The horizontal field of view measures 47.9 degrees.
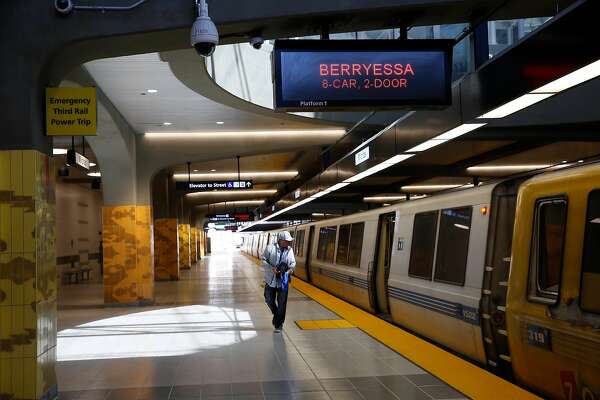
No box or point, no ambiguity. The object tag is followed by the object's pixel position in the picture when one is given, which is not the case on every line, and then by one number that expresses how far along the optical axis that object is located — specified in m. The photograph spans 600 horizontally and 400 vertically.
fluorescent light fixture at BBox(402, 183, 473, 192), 21.83
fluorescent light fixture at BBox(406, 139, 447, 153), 8.46
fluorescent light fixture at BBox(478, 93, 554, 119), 5.75
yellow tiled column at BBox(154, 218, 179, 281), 25.64
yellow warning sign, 6.14
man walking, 10.22
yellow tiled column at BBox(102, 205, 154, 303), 15.78
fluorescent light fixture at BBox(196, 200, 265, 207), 44.56
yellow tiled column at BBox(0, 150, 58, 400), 5.69
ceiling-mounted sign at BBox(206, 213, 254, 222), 35.50
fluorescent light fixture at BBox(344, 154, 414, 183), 9.87
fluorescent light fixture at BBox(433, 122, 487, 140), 7.26
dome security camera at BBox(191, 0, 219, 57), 5.52
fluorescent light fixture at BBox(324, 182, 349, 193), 15.15
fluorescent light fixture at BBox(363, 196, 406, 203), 25.53
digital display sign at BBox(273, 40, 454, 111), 5.95
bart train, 5.23
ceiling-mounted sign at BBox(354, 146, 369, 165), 12.16
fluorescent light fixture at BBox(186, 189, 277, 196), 34.39
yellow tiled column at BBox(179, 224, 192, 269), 33.59
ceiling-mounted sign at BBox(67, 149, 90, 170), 11.91
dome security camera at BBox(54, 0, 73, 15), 6.01
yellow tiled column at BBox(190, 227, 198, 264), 43.64
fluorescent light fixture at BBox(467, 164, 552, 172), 17.09
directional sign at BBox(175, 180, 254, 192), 19.20
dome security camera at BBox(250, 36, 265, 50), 6.45
